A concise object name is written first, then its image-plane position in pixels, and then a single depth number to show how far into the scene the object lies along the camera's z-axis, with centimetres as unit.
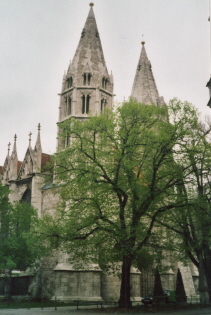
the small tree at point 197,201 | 1884
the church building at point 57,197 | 2638
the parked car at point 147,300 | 2433
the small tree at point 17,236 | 2550
